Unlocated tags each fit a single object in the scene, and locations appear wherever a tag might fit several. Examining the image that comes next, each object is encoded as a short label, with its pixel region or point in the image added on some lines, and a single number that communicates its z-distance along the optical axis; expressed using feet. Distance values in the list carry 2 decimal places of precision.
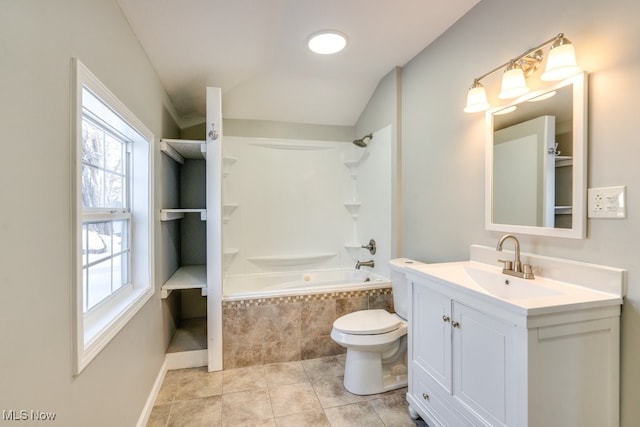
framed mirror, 4.49
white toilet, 6.79
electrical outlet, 4.00
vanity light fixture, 4.38
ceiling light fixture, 7.47
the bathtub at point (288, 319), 7.92
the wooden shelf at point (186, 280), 7.76
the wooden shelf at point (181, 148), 7.76
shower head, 10.61
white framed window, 3.53
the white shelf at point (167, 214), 7.74
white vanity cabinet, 3.73
